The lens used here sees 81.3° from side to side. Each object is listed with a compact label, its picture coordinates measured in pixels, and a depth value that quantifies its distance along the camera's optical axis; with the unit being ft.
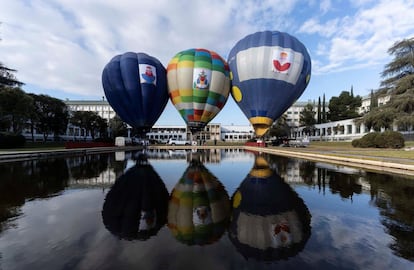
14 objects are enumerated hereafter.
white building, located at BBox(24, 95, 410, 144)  281.04
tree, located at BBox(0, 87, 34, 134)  102.68
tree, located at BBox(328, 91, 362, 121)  241.53
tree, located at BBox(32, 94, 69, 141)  172.65
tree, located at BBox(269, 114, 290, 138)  255.70
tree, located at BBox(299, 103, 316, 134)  255.91
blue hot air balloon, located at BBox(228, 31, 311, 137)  85.76
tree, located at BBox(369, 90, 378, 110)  119.35
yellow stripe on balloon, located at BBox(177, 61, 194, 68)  96.74
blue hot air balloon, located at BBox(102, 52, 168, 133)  96.12
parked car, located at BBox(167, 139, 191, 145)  206.30
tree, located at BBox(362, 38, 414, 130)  100.83
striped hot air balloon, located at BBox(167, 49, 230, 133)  96.22
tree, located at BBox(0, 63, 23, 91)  127.08
